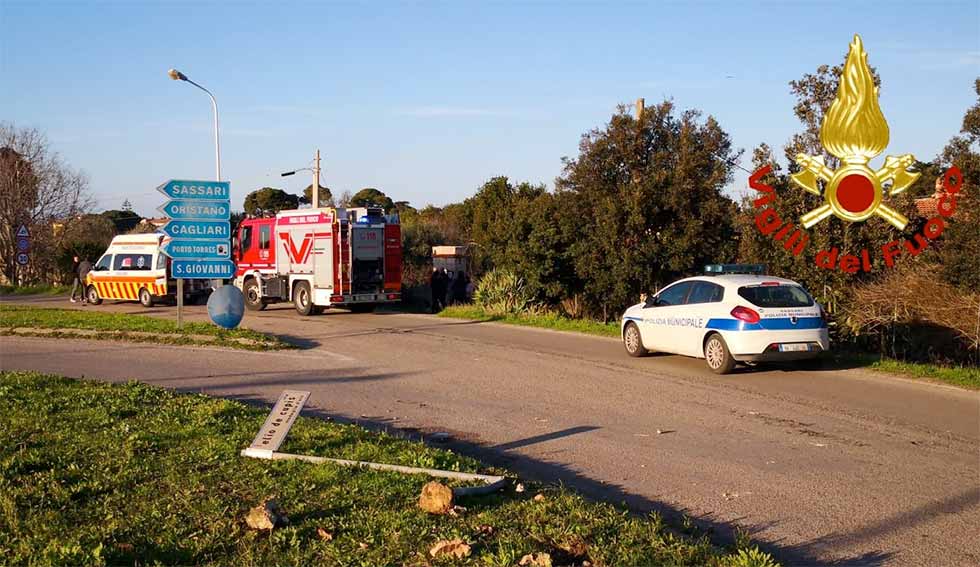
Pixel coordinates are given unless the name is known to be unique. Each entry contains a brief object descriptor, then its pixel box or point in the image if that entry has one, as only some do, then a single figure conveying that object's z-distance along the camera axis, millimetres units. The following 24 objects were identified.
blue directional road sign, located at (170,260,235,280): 17344
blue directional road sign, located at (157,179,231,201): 17078
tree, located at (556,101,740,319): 20625
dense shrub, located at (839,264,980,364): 15039
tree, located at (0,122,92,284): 41531
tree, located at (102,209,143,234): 70025
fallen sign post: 6648
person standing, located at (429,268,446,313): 28484
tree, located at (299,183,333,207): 57625
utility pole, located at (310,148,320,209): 40166
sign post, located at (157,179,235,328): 17188
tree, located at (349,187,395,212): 72000
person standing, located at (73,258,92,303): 31438
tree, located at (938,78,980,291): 14188
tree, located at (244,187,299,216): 72812
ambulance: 29422
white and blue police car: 13367
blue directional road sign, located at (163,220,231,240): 17188
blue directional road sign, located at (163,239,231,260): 17214
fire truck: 25016
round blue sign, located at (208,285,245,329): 16656
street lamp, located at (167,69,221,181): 26969
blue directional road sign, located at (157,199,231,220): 17109
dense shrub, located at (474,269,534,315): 24469
